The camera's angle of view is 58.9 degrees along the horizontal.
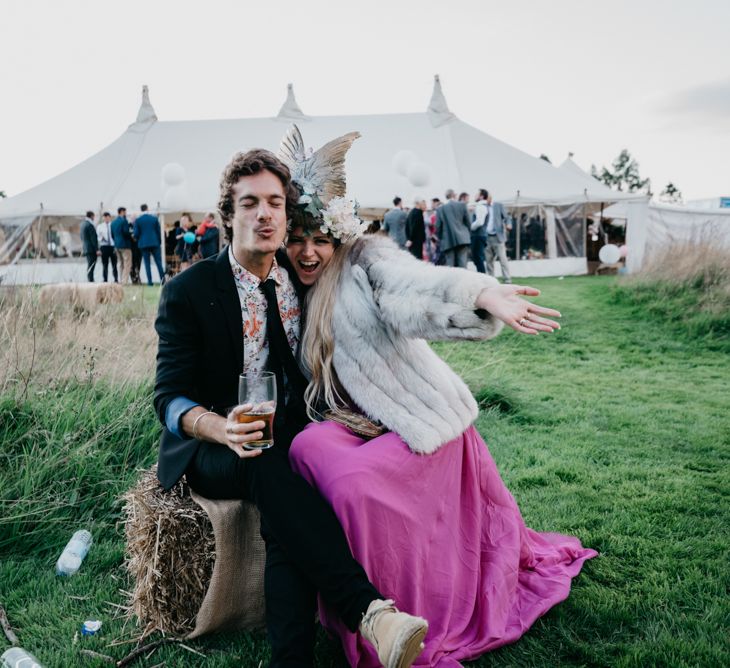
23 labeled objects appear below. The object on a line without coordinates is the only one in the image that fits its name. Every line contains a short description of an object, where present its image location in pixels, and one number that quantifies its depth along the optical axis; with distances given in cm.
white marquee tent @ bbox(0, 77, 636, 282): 1686
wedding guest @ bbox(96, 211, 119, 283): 1473
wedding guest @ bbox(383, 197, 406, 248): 1400
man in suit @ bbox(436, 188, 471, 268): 1138
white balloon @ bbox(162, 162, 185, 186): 1677
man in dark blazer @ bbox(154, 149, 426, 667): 206
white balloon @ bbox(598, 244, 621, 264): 1705
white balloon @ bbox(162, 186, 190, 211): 1658
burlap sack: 242
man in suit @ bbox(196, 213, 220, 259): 1339
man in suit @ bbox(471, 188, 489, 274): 1285
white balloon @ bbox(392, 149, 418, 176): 1709
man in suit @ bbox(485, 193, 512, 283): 1314
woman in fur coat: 228
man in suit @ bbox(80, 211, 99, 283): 1317
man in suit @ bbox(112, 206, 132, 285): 1435
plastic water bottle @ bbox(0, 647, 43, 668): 230
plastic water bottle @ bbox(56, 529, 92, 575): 300
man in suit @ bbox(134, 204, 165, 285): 1429
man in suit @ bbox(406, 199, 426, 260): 1295
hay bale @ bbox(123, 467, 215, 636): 248
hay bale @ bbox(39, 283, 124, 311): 586
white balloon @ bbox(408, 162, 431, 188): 1664
